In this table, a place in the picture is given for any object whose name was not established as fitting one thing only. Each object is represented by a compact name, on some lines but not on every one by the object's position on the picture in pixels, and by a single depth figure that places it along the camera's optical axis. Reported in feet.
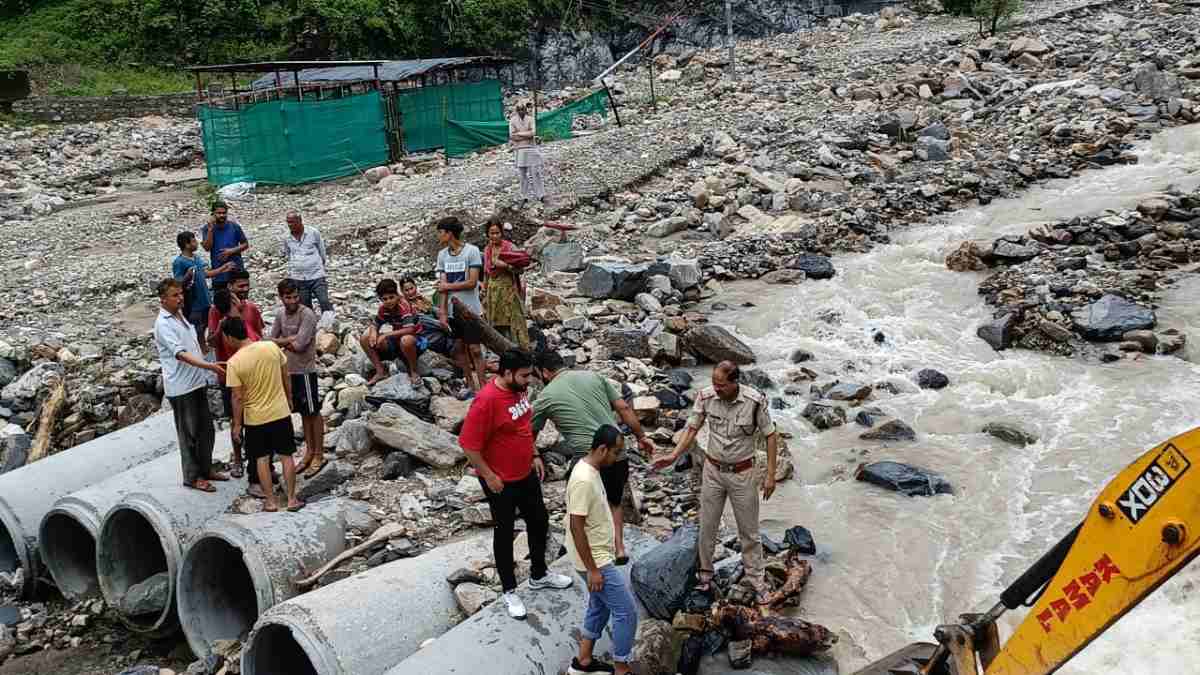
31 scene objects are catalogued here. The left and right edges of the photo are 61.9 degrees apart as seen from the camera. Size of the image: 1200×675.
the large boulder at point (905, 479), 25.79
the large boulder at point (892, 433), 28.73
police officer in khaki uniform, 18.29
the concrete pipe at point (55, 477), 24.11
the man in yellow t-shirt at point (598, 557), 15.56
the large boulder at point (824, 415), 29.68
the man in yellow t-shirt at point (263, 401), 20.58
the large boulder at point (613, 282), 38.47
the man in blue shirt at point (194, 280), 28.32
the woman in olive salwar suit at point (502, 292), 27.17
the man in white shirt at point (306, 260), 31.37
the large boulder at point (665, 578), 17.78
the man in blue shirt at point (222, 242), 31.19
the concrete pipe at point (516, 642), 15.70
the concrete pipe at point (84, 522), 22.66
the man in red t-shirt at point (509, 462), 16.67
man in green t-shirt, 18.49
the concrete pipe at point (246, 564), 19.17
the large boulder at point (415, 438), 24.35
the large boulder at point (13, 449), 28.78
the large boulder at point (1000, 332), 34.14
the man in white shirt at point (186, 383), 21.77
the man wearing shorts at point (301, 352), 23.34
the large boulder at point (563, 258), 41.65
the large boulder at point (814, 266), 41.91
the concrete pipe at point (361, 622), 16.57
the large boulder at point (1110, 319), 33.35
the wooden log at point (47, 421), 29.30
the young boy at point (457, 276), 26.84
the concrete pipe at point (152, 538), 21.01
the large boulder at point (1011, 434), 28.14
